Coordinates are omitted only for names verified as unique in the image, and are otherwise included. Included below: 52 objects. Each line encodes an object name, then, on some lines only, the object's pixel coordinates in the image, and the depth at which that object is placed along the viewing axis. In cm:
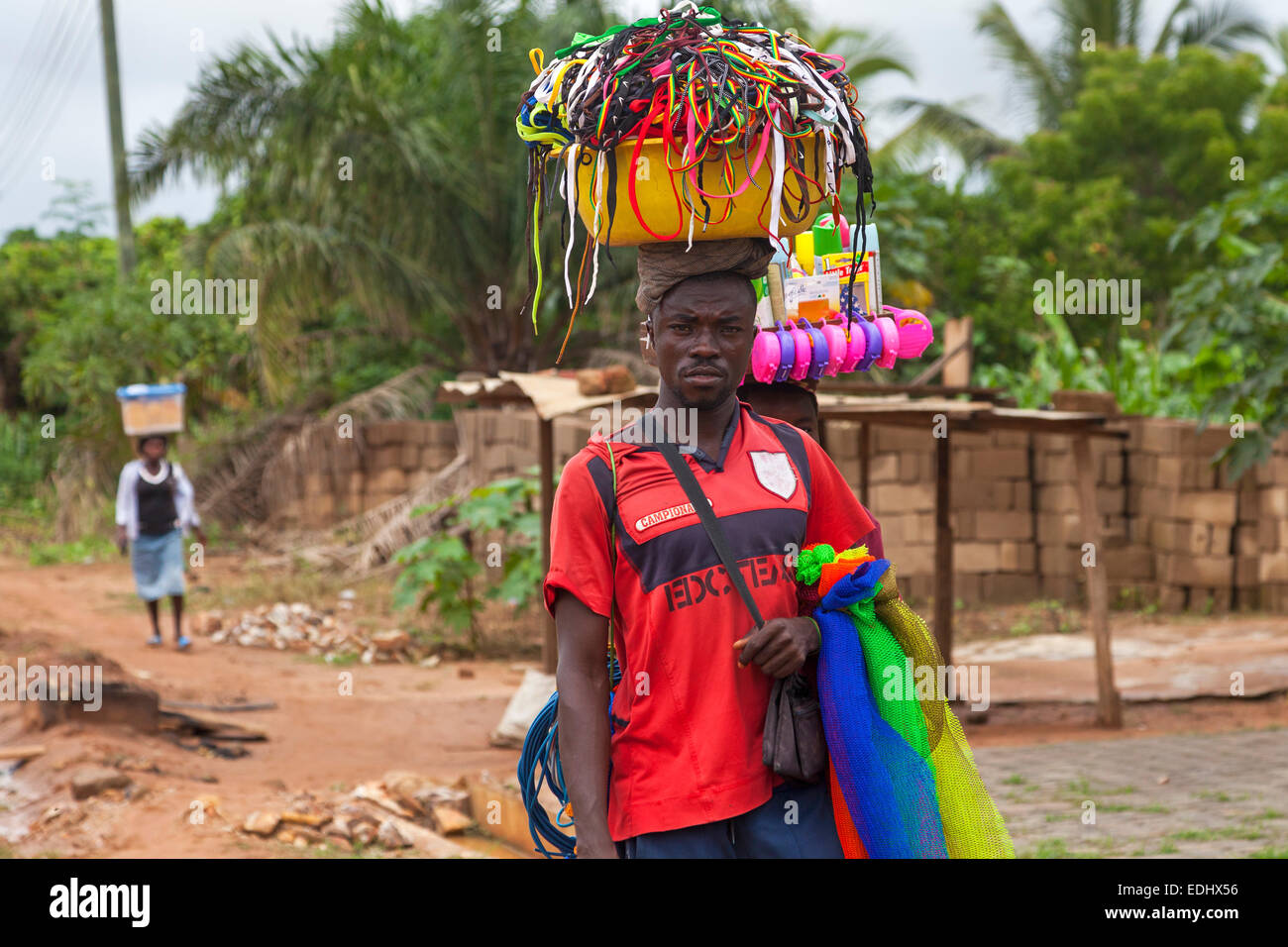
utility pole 1526
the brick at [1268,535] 1082
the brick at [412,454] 1480
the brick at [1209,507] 1098
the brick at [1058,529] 1165
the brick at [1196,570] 1109
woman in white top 972
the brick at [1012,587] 1189
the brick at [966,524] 1196
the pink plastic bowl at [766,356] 279
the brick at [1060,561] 1170
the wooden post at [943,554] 772
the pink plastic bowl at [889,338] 300
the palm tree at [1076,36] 1964
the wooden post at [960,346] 895
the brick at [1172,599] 1138
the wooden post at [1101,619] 759
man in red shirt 212
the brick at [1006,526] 1186
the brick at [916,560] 1177
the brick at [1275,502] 1075
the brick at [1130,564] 1166
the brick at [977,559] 1194
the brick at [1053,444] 1156
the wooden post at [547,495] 737
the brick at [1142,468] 1149
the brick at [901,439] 1178
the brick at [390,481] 1484
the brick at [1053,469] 1158
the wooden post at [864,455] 891
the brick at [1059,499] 1159
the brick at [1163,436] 1119
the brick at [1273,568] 1084
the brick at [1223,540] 1105
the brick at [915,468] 1173
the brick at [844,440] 1171
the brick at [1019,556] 1187
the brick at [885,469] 1182
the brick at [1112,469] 1172
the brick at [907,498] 1180
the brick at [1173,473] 1119
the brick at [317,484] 1483
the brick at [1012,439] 1178
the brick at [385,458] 1480
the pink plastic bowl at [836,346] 286
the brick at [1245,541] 1099
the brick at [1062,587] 1176
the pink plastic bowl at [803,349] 283
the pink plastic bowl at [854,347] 291
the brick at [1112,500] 1177
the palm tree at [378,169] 1241
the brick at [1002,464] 1178
